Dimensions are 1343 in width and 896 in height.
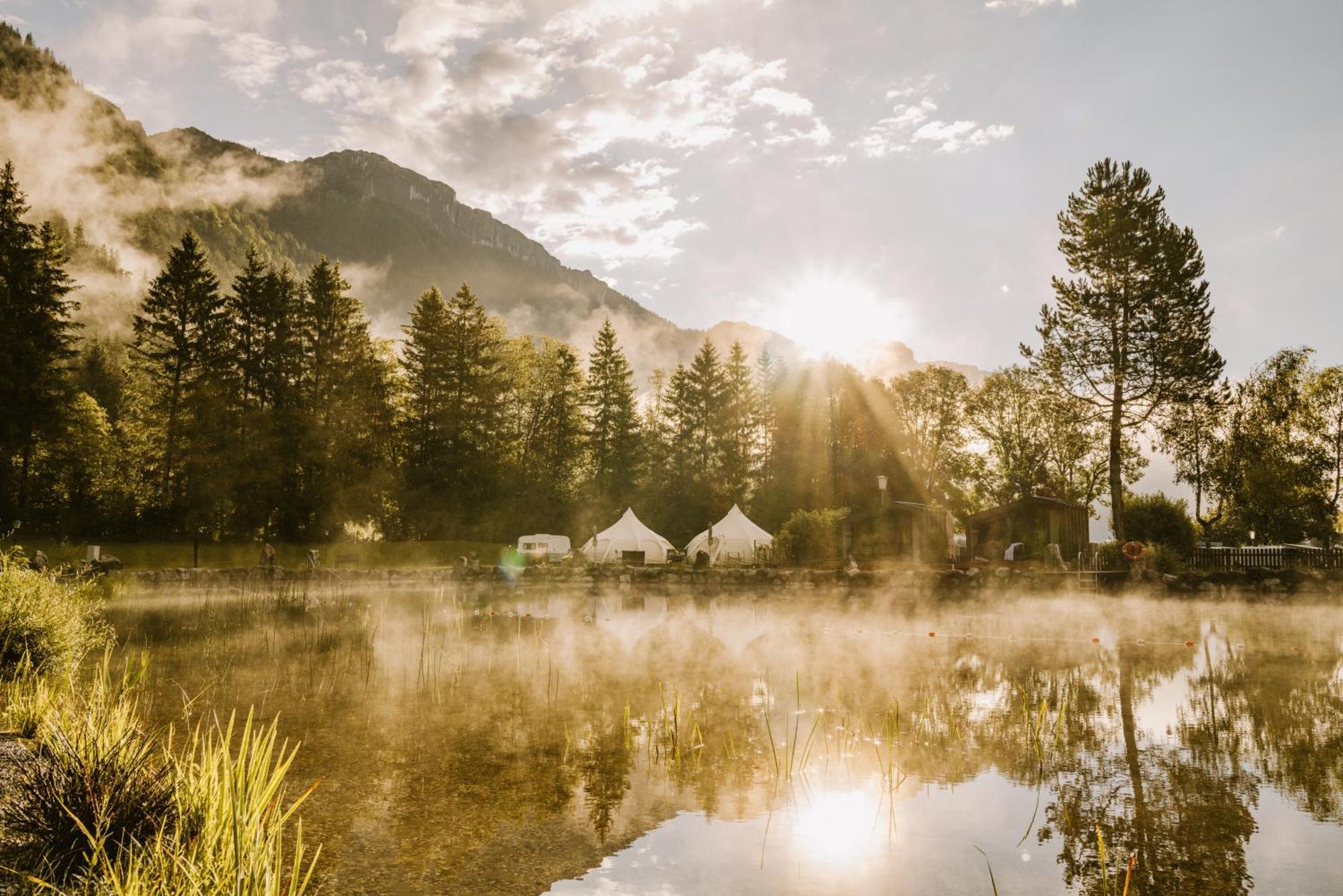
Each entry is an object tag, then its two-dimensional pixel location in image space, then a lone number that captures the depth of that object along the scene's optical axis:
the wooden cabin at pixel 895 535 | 37.44
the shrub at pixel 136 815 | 2.87
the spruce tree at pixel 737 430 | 59.41
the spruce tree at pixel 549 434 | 52.31
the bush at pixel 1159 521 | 37.56
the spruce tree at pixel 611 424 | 57.06
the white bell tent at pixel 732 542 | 40.41
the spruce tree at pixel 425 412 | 47.97
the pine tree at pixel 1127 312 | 32.78
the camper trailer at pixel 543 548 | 41.78
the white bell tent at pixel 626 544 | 41.34
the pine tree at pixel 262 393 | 39.72
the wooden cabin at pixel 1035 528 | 37.34
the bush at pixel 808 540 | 34.38
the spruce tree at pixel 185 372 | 37.66
